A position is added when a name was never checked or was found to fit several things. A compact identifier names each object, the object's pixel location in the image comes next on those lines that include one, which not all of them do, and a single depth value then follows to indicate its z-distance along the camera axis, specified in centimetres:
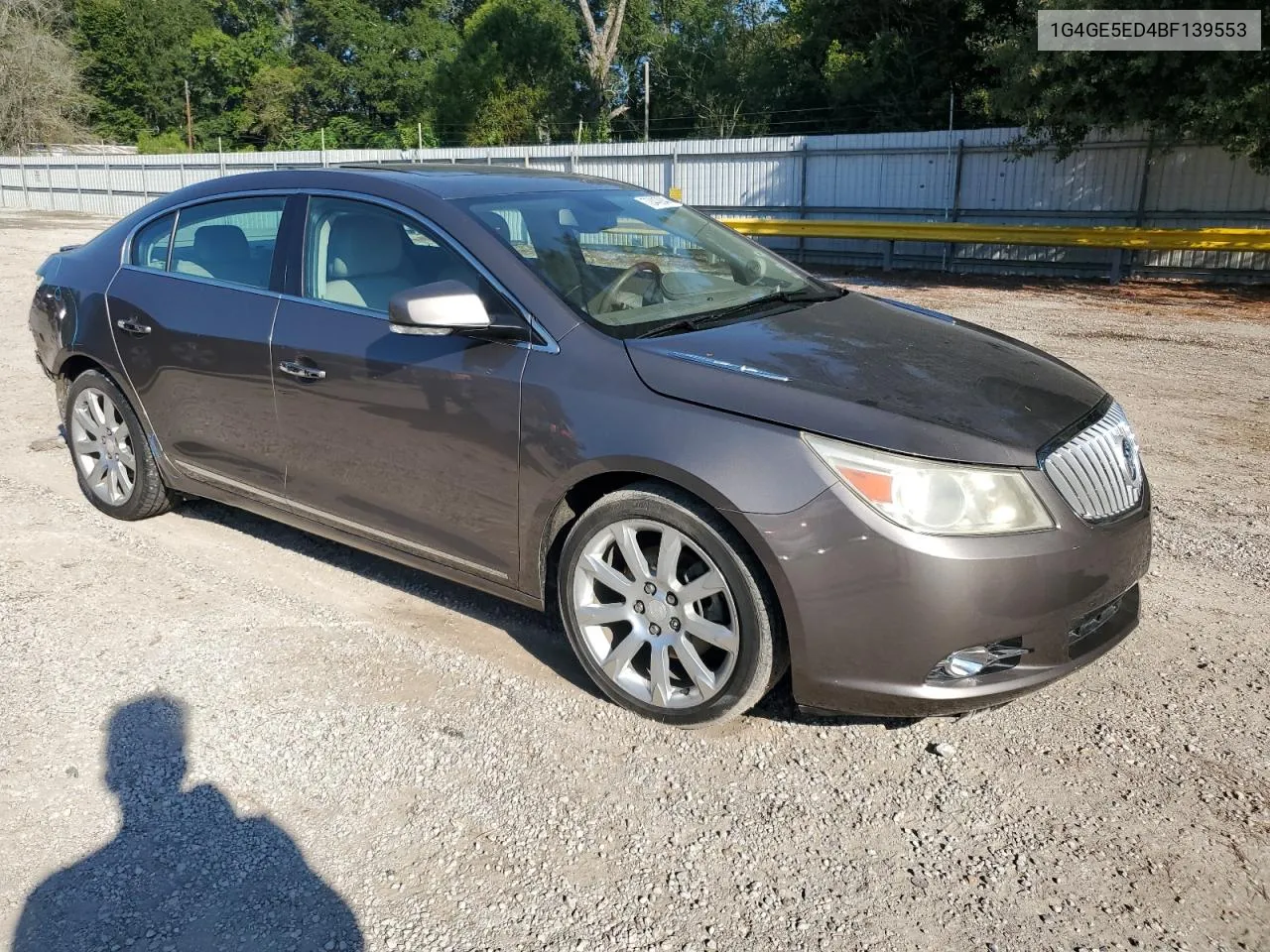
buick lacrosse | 295
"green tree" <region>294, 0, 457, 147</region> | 5253
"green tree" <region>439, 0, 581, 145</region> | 3944
